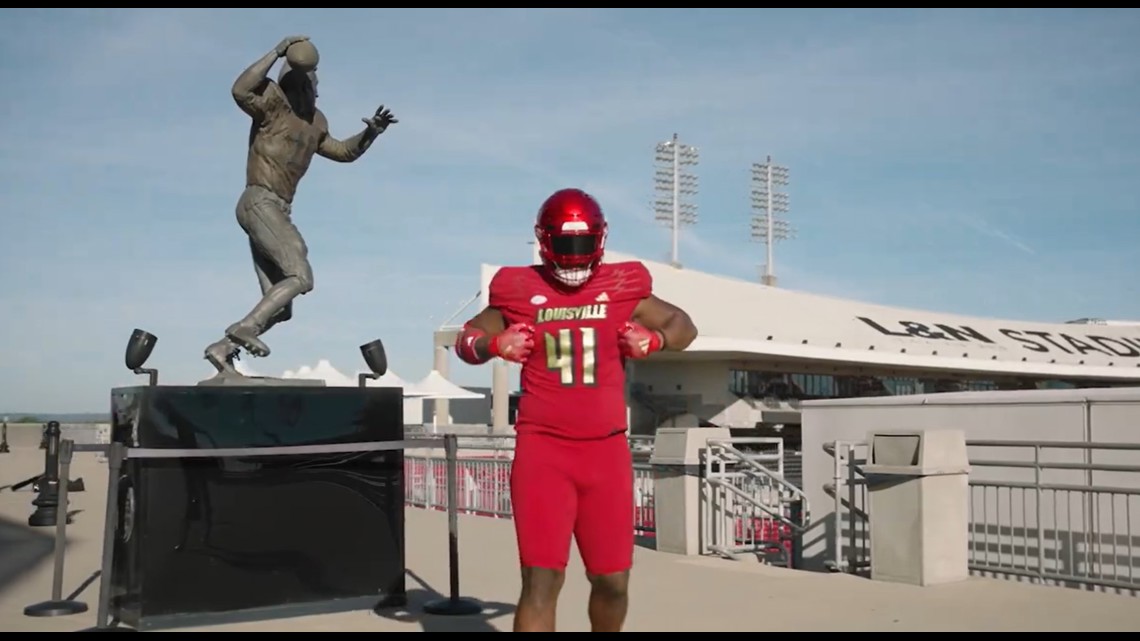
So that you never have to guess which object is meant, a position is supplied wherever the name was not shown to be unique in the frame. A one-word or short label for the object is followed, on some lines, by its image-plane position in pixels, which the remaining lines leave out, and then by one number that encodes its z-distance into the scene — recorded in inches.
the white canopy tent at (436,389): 1321.4
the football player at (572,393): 181.3
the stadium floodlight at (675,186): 2856.8
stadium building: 1919.3
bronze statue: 302.8
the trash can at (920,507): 363.6
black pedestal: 273.4
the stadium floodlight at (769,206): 3127.5
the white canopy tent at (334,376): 1029.7
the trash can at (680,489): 456.8
